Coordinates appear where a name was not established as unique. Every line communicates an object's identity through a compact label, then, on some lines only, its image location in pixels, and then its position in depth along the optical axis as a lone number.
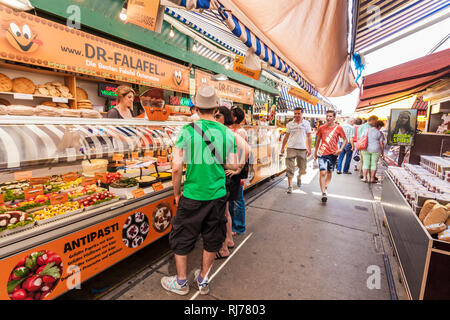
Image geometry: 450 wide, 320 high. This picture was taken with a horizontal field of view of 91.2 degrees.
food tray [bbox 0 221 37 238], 1.71
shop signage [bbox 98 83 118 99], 5.29
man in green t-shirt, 2.03
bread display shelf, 3.66
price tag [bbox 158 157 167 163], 3.68
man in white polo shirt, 5.60
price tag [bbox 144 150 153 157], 3.57
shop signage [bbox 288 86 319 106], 8.80
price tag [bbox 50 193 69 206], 2.18
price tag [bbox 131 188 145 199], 2.64
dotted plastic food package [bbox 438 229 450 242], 1.74
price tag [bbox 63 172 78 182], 2.57
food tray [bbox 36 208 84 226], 1.92
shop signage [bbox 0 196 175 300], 1.71
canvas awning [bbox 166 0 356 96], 1.73
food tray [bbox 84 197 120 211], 2.26
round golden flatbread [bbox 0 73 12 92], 3.68
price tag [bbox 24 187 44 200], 2.11
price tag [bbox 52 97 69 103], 4.16
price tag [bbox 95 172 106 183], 2.81
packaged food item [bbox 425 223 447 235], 1.86
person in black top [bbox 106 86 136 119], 3.29
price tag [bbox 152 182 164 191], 2.89
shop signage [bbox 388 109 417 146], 4.42
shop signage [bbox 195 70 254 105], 6.82
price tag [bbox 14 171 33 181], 1.86
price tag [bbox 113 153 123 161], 2.84
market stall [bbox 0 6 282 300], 1.78
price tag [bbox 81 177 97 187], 2.69
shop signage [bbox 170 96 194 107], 6.92
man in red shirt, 5.05
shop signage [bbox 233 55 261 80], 4.15
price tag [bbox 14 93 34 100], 3.53
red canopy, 3.15
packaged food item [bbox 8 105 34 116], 1.94
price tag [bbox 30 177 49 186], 2.32
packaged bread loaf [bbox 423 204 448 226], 1.93
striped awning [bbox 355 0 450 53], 2.72
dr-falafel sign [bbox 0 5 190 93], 2.99
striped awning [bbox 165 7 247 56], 5.37
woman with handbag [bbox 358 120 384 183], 6.56
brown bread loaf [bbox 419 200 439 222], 2.11
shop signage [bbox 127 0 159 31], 2.30
